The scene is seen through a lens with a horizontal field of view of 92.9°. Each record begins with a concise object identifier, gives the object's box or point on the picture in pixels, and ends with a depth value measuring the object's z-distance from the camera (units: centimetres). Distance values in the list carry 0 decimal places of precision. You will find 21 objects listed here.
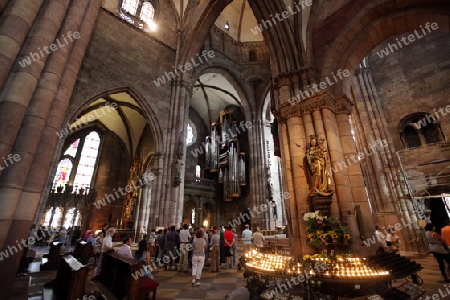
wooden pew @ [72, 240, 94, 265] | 718
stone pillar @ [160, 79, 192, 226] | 1105
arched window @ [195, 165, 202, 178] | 2071
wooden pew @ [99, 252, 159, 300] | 288
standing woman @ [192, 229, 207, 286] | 489
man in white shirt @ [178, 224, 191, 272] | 665
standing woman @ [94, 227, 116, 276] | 469
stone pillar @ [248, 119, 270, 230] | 1494
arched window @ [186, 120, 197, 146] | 2192
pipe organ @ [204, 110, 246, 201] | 1719
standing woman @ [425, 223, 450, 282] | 499
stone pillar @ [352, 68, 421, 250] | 923
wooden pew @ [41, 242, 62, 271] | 712
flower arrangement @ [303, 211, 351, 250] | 483
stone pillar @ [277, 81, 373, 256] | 548
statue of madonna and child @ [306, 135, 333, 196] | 539
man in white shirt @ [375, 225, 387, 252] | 602
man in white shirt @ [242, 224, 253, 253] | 783
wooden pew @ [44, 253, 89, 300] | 308
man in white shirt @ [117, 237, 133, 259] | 445
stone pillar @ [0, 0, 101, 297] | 251
